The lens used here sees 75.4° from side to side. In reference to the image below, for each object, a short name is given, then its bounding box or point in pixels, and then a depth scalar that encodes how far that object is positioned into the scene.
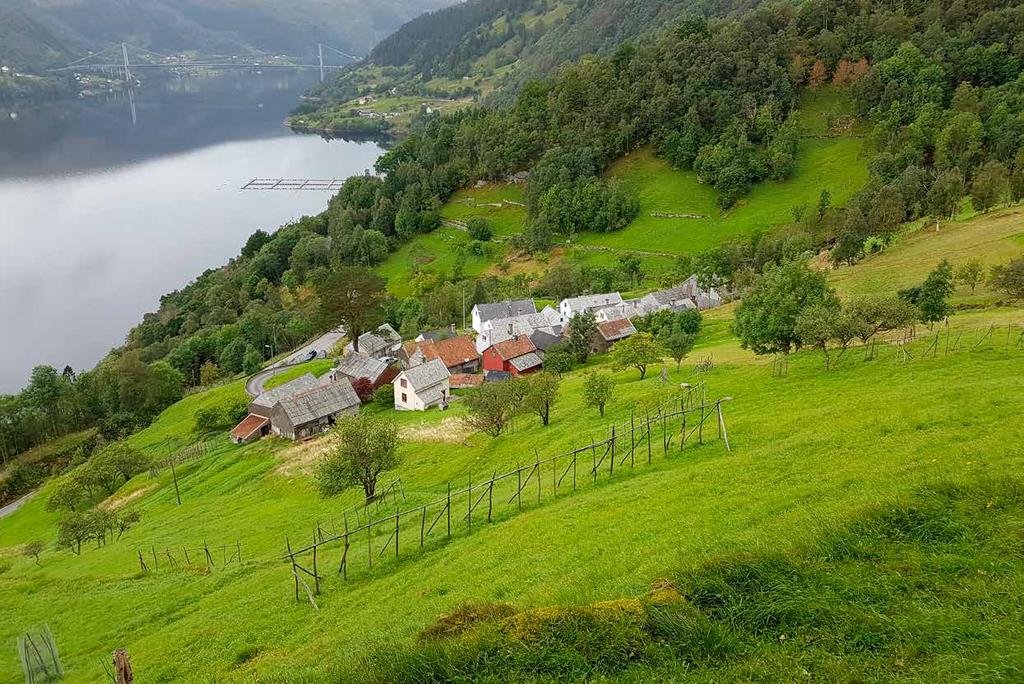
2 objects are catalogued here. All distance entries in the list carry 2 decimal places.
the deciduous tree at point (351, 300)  85.19
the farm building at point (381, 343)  84.88
